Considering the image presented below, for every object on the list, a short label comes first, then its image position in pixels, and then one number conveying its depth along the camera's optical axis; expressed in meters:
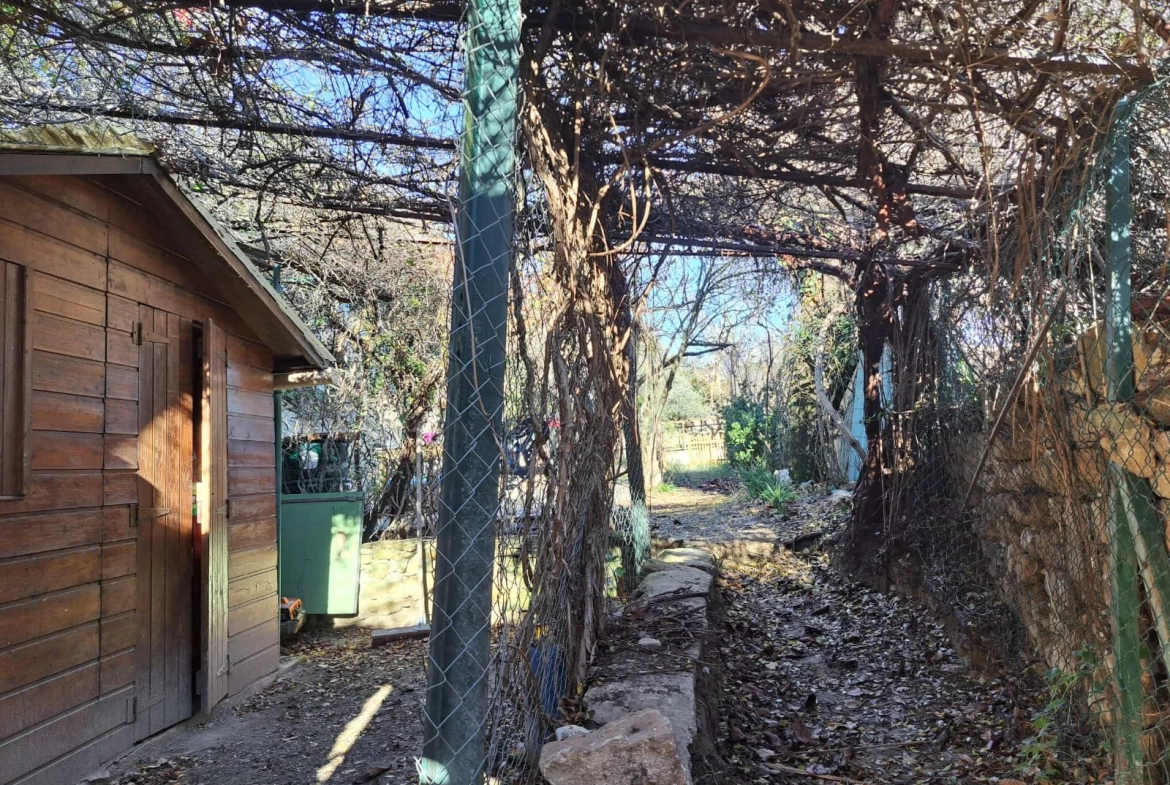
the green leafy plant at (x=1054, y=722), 3.38
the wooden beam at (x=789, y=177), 5.11
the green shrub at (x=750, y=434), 17.09
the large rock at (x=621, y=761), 2.77
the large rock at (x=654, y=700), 3.51
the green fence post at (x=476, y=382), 2.33
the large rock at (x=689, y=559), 7.24
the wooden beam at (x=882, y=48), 3.56
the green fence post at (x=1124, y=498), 2.96
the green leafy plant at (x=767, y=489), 12.11
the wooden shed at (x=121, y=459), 4.24
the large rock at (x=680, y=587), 5.74
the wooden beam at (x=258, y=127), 5.29
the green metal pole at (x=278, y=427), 7.57
